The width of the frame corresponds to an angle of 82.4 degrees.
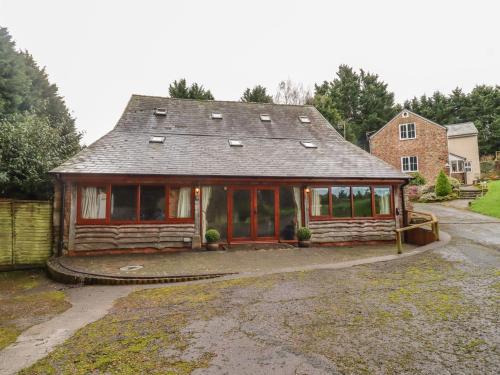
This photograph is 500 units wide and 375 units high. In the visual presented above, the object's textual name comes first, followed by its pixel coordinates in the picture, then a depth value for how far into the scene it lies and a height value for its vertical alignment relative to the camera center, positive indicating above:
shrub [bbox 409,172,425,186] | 25.12 +2.21
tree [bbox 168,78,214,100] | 27.12 +11.23
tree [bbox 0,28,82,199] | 9.86 +2.43
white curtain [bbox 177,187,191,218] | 10.47 +0.15
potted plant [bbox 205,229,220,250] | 10.23 -1.14
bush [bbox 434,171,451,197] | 21.53 +1.50
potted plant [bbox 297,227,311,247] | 10.83 -1.12
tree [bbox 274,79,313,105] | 36.30 +14.52
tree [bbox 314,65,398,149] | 42.53 +16.44
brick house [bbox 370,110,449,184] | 25.59 +5.78
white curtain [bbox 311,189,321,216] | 11.40 +0.14
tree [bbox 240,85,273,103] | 29.09 +11.51
